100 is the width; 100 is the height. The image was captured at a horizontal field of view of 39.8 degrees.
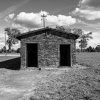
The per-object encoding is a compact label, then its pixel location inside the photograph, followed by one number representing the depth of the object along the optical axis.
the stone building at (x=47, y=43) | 15.20
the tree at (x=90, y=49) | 88.03
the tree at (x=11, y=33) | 76.88
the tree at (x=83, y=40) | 79.90
